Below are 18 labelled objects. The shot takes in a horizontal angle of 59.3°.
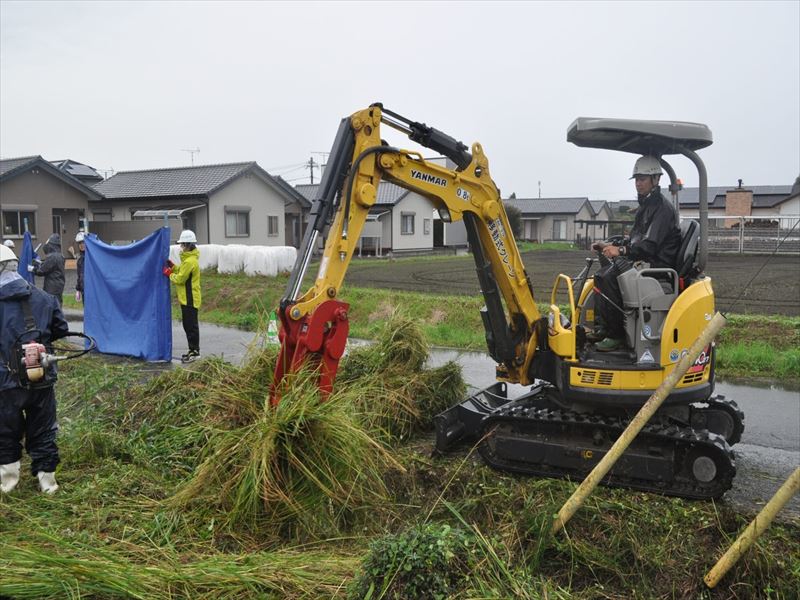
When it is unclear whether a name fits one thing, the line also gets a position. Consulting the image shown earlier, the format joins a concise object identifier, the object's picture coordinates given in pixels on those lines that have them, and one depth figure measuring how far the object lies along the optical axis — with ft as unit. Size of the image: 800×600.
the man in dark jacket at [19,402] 18.10
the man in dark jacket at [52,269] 43.86
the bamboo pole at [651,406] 12.21
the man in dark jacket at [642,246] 19.07
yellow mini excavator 17.97
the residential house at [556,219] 192.13
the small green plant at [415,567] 11.55
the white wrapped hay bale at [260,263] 72.95
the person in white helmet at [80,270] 46.09
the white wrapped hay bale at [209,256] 76.13
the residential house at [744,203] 183.93
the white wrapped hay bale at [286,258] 74.34
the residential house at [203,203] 103.46
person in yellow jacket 36.60
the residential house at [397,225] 126.82
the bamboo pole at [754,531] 10.87
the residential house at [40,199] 93.35
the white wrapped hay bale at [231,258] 74.08
